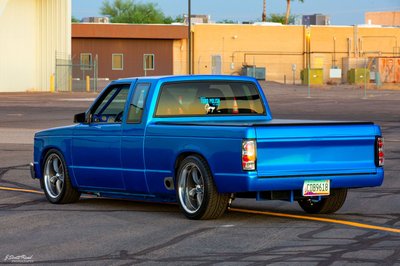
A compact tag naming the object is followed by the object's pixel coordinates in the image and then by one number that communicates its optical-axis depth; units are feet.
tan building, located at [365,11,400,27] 479.00
